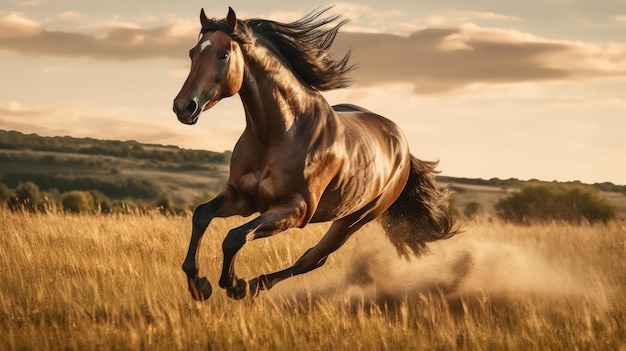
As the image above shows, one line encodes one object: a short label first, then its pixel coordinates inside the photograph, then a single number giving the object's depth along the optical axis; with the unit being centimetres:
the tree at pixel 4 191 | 4188
